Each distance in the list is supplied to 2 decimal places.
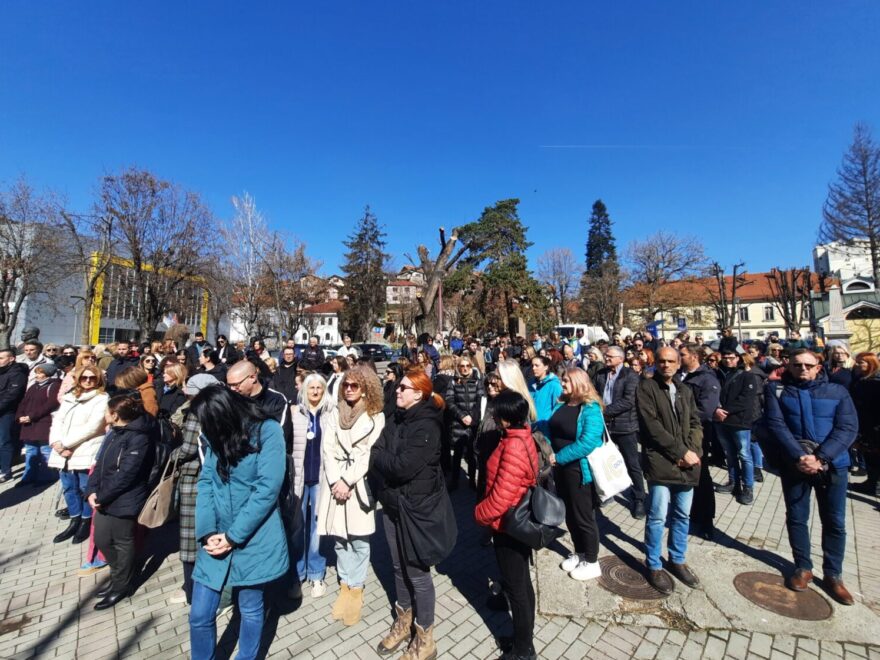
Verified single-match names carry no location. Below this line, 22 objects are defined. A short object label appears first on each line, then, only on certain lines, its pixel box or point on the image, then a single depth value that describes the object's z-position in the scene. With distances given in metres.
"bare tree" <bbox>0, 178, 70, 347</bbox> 20.09
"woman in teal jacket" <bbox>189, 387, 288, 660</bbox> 2.22
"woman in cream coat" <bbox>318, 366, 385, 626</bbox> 2.93
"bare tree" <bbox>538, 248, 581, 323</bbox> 46.51
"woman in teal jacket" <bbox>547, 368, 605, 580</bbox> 3.46
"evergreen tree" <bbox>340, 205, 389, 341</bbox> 43.75
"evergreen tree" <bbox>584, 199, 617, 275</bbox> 64.88
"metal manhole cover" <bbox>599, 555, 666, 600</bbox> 3.34
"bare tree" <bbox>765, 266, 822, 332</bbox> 27.62
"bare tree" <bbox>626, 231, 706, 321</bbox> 38.22
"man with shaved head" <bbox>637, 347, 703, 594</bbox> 3.36
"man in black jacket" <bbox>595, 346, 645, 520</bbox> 4.93
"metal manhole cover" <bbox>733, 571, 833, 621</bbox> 3.06
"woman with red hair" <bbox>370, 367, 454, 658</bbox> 2.59
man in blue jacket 3.21
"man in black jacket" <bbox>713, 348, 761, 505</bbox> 5.36
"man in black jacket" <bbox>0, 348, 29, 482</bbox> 5.95
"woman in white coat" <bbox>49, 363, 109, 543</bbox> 4.13
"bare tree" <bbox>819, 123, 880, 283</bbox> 30.09
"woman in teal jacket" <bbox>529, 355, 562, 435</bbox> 4.61
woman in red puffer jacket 2.49
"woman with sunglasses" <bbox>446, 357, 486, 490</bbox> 5.17
